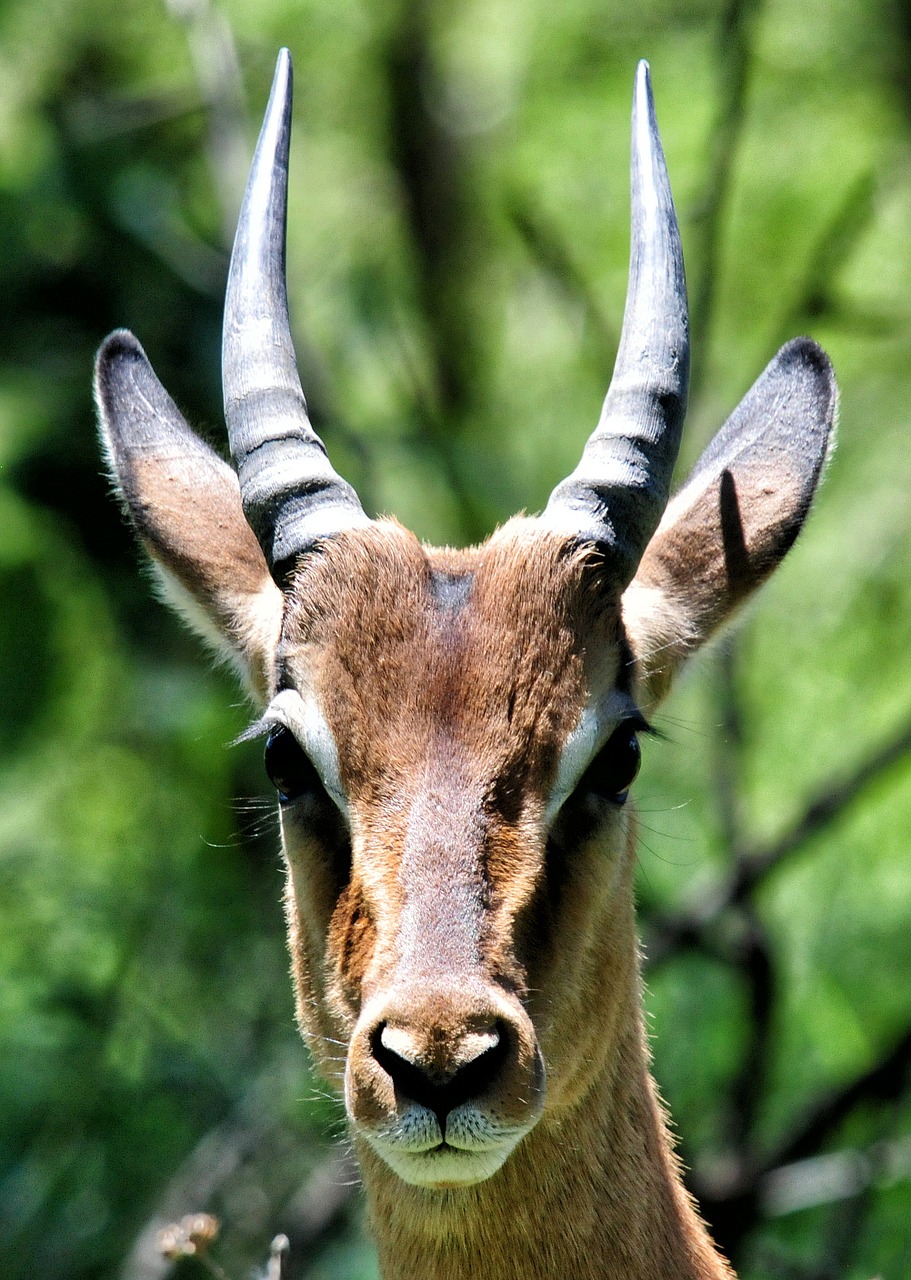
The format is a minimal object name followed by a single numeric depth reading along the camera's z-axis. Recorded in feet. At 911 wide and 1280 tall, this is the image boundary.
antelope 24.68
